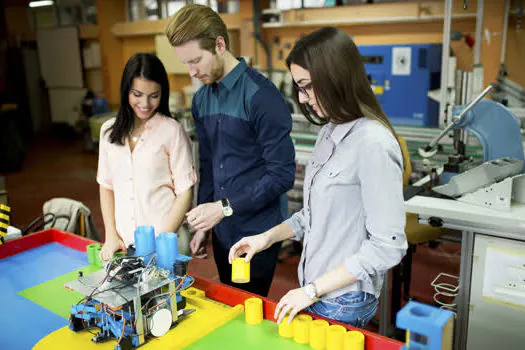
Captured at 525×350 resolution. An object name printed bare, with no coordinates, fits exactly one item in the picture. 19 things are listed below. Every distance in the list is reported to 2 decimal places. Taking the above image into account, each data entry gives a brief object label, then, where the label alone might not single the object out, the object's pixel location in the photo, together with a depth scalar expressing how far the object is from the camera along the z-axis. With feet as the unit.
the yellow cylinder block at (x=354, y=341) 3.82
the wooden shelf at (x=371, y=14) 16.34
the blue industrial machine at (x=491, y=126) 7.88
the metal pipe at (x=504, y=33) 15.10
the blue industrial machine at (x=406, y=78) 15.83
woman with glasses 3.77
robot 3.98
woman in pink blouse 5.84
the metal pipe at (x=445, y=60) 12.10
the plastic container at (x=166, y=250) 4.43
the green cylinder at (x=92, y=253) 6.10
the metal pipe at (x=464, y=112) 7.68
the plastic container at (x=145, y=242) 4.57
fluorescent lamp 29.73
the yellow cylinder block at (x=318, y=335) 3.99
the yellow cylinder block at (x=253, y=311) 4.42
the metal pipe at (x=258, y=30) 20.01
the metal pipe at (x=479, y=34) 14.97
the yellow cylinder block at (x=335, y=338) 3.89
